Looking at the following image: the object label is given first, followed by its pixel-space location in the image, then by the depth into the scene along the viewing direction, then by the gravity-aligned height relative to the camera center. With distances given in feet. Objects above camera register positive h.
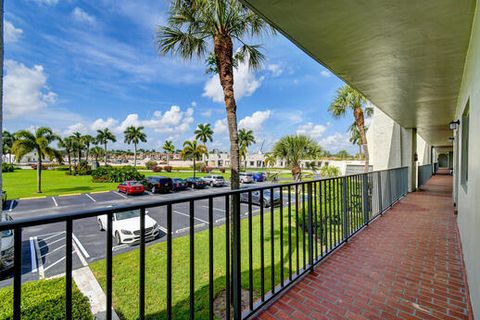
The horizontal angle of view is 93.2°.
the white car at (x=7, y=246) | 11.26 -4.68
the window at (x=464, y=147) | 11.57 +0.65
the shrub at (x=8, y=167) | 99.02 -3.70
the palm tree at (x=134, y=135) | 132.85 +14.28
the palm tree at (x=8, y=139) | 116.89 +10.88
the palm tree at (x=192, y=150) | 91.34 +3.87
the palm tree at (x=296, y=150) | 35.91 +1.52
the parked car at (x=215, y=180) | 76.92 -7.22
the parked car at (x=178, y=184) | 65.24 -7.33
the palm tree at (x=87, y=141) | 120.16 +9.65
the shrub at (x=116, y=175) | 83.78 -5.81
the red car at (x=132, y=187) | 58.13 -7.35
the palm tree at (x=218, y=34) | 17.26 +10.35
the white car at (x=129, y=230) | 23.94 -7.68
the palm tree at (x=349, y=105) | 39.60 +9.56
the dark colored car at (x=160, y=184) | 60.39 -6.66
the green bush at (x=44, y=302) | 7.14 -5.01
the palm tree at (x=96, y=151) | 128.47 +4.65
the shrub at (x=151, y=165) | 128.87 -3.27
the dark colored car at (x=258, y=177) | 85.64 -6.83
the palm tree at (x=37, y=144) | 52.68 +3.67
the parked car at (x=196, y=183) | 70.38 -7.38
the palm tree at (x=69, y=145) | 113.80 +7.16
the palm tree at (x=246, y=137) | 117.46 +11.68
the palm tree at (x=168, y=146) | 130.31 +7.63
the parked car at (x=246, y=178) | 78.22 -6.50
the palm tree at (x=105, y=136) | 132.16 +13.52
